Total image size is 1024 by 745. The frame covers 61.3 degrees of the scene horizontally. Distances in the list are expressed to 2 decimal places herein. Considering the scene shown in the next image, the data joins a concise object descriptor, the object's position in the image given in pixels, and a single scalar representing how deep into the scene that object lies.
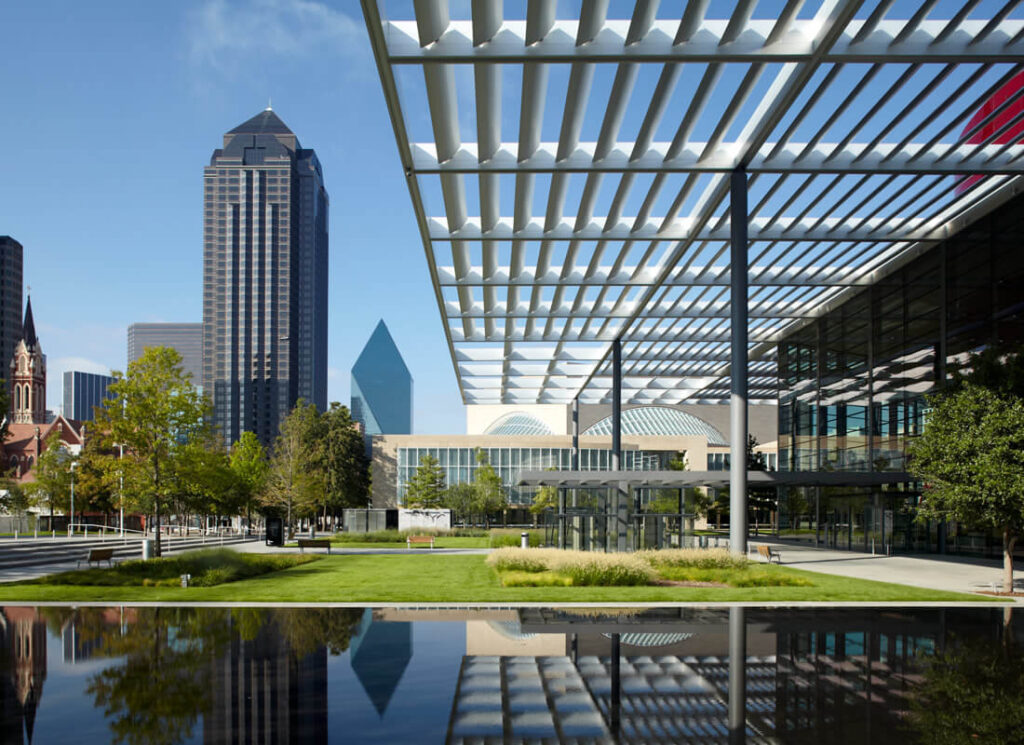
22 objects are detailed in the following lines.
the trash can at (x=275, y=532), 40.22
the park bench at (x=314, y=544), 32.54
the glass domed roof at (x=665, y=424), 90.38
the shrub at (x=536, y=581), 18.62
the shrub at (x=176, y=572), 19.39
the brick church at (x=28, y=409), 111.94
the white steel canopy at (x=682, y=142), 15.33
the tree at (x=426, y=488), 62.84
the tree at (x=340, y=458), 79.12
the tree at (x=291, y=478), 49.00
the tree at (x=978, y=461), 18.91
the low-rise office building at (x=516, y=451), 74.75
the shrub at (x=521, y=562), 20.44
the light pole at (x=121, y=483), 25.02
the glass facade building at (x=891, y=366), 27.81
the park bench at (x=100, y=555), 23.59
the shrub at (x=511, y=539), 34.38
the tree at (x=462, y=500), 61.34
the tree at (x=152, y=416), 24.44
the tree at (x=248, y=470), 57.38
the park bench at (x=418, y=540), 37.99
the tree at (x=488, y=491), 61.50
